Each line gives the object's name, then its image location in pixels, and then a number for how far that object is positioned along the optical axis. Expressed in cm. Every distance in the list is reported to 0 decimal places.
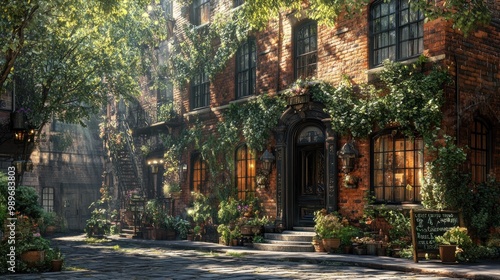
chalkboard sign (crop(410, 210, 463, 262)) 1259
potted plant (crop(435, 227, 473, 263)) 1271
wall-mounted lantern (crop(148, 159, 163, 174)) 2438
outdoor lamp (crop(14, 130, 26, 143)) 1817
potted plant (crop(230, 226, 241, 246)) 1808
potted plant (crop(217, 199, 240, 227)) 1948
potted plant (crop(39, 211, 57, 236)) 2641
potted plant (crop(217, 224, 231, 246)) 1828
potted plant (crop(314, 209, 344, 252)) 1523
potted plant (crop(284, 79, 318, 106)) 1723
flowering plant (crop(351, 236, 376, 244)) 1493
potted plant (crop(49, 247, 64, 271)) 1182
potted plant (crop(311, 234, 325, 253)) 1566
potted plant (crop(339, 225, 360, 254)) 1524
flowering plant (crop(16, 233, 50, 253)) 1173
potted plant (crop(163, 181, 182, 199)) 2284
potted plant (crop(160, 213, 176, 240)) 2130
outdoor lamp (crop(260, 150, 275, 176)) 1850
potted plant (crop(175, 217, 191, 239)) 2131
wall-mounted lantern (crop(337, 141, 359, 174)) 1588
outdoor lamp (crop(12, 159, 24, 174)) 1647
